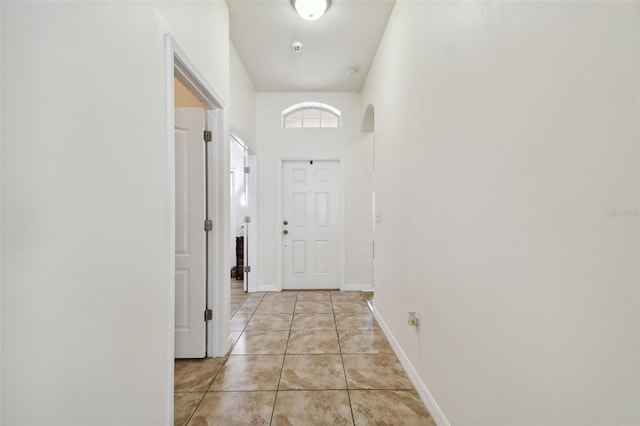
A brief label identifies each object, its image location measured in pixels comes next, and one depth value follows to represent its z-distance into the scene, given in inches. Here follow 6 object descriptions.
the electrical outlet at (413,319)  68.9
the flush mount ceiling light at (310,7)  86.7
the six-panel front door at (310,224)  161.3
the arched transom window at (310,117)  161.3
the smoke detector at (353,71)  130.0
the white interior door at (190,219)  82.6
